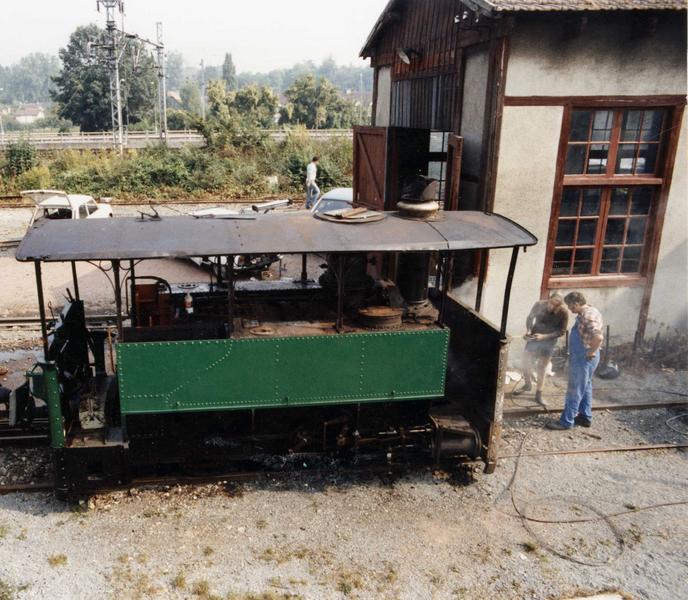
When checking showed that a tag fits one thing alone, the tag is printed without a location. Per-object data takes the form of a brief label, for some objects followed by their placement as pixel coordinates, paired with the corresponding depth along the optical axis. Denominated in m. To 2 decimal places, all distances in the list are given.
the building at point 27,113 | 147.75
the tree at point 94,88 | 46.86
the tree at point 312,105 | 56.31
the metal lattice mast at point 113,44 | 32.59
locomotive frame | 6.20
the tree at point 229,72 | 146.25
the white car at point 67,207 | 17.70
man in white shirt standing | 22.39
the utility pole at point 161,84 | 37.31
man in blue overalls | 8.11
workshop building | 9.25
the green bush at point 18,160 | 27.66
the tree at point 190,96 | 110.81
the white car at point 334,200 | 16.80
